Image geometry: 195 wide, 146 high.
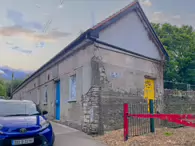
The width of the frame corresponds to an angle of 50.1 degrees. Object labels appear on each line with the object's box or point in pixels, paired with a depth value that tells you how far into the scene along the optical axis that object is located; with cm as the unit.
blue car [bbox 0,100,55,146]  527
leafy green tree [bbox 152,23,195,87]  2431
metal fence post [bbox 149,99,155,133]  821
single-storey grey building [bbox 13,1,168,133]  909
